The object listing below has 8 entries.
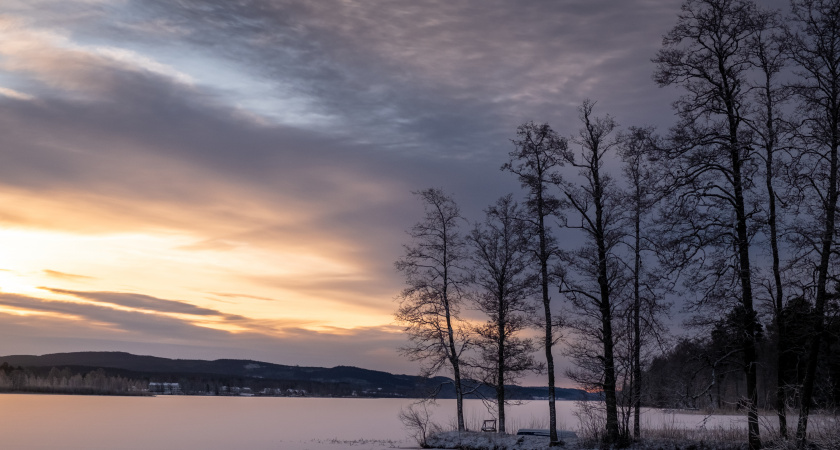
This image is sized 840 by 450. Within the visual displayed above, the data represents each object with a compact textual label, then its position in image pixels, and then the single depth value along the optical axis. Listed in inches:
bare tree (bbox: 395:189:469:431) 1660.9
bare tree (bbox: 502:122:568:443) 1406.3
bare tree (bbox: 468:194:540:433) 1647.4
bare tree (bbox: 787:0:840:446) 898.7
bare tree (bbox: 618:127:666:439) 1240.3
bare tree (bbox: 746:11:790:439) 989.8
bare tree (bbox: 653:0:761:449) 986.7
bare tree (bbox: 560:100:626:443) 1291.8
